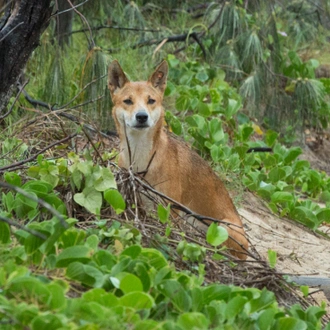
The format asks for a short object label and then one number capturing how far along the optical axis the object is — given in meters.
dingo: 11.77
